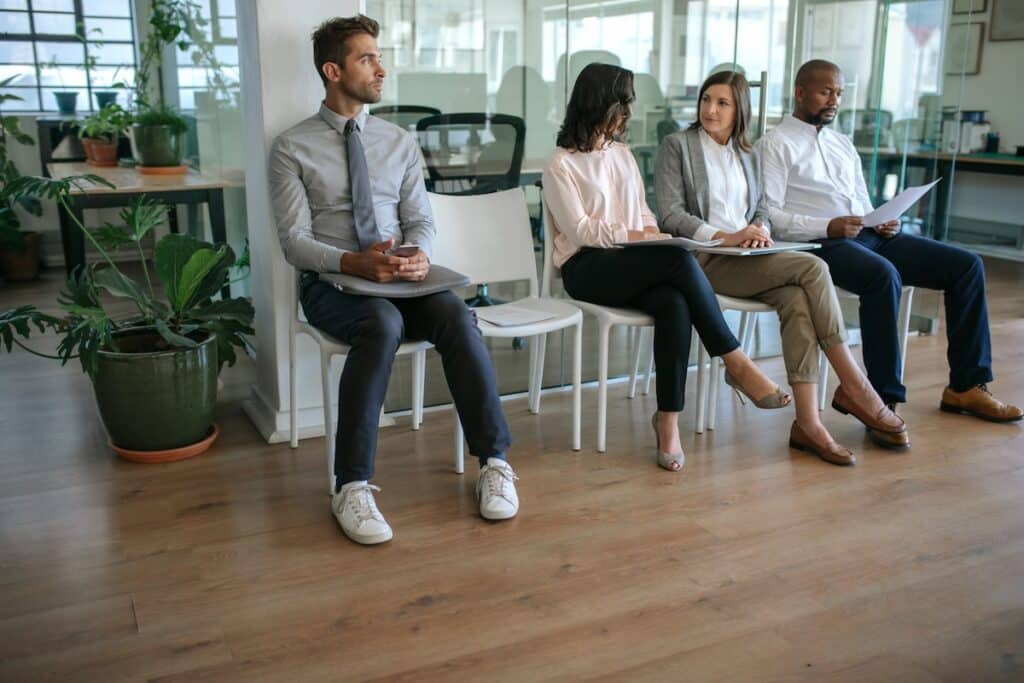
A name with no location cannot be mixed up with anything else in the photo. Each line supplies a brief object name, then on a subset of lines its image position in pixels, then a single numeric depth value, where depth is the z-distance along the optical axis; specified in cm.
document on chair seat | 294
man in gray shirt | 256
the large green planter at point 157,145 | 462
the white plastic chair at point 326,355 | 272
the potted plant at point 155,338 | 290
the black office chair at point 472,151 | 351
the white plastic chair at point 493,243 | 316
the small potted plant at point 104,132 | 486
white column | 300
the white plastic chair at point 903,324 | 354
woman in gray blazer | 310
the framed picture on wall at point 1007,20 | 702
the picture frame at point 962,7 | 436
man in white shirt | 332
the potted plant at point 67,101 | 633
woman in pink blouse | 297
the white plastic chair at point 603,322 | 301
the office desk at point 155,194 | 407
